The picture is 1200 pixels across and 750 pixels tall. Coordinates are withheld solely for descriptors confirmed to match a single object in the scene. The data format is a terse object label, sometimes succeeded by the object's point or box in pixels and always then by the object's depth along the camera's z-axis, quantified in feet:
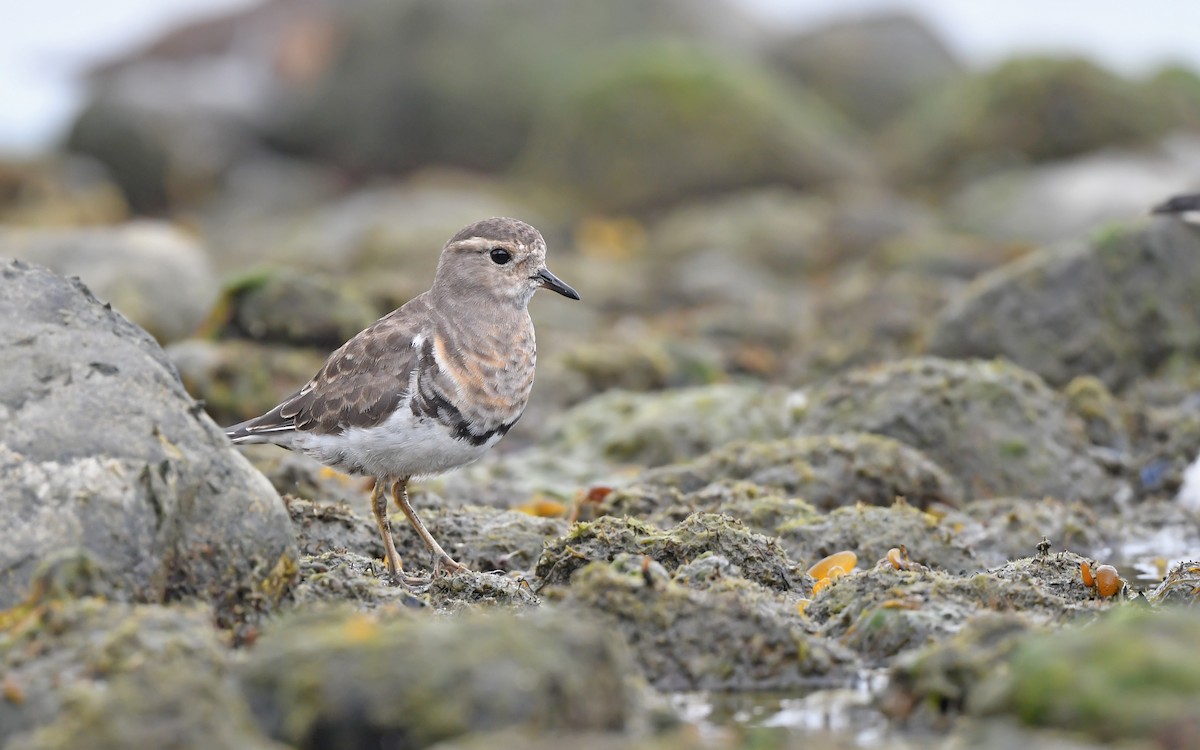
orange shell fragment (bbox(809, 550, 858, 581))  38.63
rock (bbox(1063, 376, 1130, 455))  56.49
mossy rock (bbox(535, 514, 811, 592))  35.17
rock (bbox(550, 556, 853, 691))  28.73
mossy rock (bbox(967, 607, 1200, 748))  21.26
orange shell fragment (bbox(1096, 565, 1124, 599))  33.94
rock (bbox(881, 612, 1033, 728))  24.97
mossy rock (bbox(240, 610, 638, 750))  22.29
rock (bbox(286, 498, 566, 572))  41.11
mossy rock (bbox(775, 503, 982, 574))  40.29
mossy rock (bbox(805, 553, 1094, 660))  30.07
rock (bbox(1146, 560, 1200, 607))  32.63
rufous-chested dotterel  40.73
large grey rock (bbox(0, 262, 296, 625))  29.19
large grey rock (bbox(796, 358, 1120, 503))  51.08
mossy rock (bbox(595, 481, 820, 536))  42.86
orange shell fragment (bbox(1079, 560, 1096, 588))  34.42
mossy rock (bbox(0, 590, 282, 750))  21.20
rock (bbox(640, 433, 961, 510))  47.26
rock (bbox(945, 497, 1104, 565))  44.45
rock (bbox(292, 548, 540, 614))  32.58
